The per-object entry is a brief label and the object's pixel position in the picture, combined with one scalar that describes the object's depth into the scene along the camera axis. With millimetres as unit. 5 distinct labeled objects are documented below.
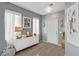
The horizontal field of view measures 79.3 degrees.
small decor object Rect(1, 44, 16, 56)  1166
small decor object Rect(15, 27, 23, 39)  1565
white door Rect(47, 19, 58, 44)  2137
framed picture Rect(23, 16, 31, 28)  1754
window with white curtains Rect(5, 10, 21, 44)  1331
